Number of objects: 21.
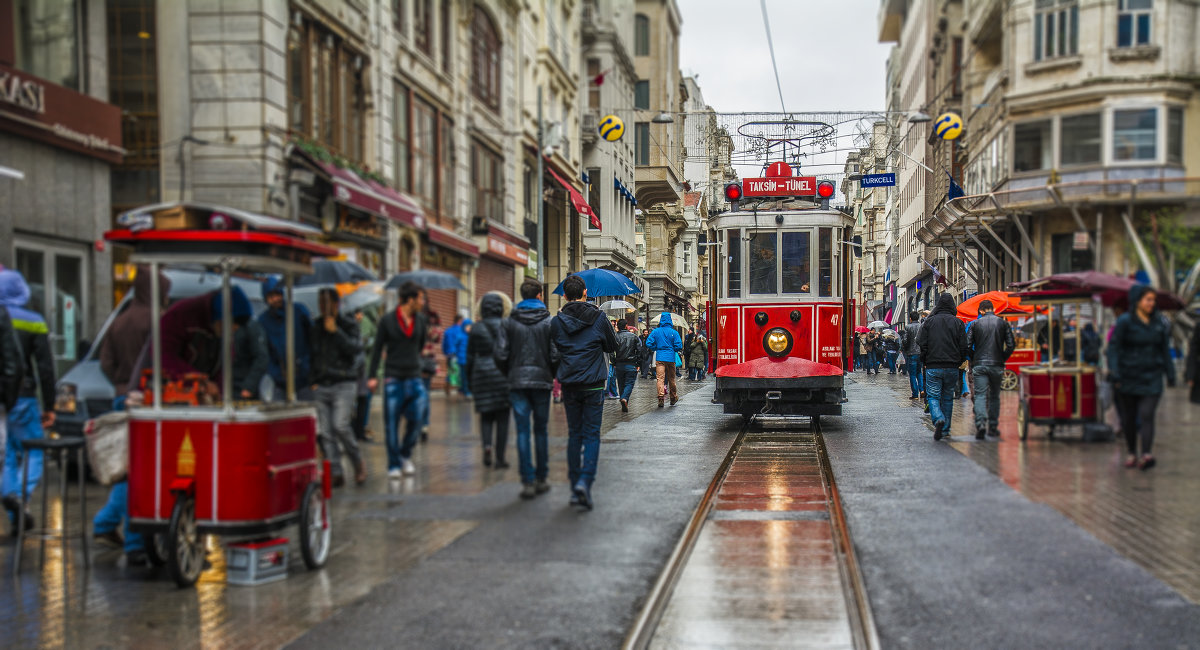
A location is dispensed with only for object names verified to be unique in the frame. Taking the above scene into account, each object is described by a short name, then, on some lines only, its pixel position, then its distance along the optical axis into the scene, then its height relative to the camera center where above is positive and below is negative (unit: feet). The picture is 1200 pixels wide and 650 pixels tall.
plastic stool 23.24 -3.83
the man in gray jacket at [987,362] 44.62 -2.24
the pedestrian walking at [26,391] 26.55 -2.02
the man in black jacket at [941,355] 46.06 -2.00
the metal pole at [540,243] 86.99 +5.37
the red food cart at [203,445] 21.68 -2.69
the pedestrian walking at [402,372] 34.12 -2.01
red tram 56.49 +1.00
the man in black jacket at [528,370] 31.86 -1.78
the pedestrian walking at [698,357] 128.88 -5.80
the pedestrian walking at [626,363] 70.08 -3.53
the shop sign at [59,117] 38.70 +6.84
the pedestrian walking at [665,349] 71.10 -2.73
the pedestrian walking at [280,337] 26.81 -0.76
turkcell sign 66.85 +7.89
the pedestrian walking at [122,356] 24.85 -1.13
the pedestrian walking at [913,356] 81.71 -3.60
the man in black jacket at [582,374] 30.60 -1.83
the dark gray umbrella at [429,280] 34.45 +0.91
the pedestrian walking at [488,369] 37.22 -2.05
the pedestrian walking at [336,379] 31.37 -2.09
